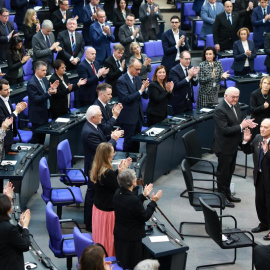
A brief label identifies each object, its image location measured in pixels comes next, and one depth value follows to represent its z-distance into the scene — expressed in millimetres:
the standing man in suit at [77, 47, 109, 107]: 12367
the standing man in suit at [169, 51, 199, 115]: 11939
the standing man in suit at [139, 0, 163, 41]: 15766
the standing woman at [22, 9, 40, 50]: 14250
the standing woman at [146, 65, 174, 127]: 11414
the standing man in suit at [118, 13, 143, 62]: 14289
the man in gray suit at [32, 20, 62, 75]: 13328
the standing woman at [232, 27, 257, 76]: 14078
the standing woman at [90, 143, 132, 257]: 7910
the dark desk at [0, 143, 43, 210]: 9359
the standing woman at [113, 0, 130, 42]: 15741
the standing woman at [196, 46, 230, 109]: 12055
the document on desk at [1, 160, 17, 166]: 9648
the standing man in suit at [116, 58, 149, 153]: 11211
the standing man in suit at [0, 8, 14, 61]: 13953
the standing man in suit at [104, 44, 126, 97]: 12734
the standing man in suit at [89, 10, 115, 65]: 14094
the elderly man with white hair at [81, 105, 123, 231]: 9047
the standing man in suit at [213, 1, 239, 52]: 15062
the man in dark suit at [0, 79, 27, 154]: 10094
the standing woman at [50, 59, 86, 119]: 11625
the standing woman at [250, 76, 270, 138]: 11344
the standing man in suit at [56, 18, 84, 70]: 13625
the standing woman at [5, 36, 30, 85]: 12711
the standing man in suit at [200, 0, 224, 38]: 15680
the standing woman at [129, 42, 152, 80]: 12594
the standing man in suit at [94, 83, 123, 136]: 10008
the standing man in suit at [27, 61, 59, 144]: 11242
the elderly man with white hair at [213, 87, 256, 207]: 9812
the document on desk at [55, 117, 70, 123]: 11445
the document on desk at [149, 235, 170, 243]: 7746
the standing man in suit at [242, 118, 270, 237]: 9133
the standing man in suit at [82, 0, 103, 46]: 15297
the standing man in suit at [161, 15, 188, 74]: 14195
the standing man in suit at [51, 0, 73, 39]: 15039
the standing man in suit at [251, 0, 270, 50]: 15695
